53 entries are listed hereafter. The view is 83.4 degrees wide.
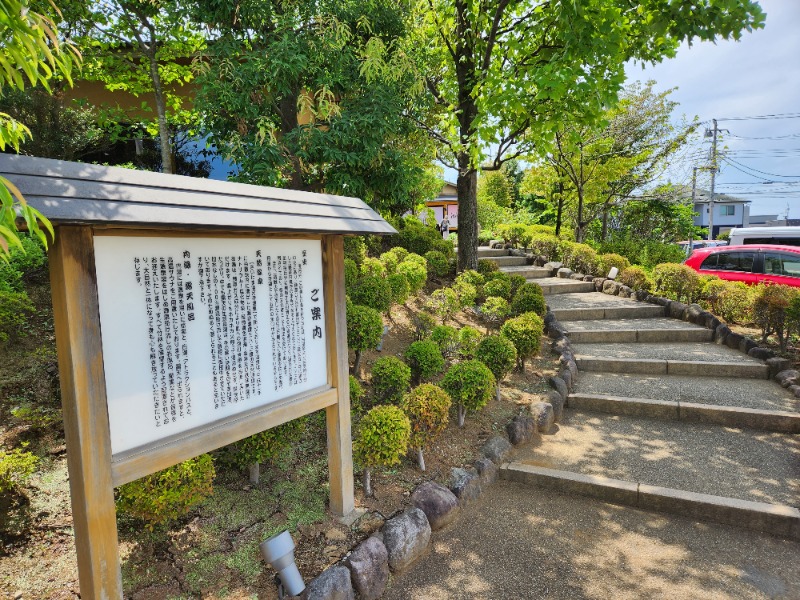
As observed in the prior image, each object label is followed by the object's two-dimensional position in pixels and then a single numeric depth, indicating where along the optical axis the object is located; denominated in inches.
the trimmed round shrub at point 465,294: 314.0
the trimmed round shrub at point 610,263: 475.2
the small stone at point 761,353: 277.1
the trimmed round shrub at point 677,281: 386.3
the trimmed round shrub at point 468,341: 248.5
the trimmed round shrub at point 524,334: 262.2
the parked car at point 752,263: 385.4
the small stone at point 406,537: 139.7
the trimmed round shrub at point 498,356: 233.1
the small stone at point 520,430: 209.9
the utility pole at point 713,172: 942.8
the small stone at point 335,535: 141.7
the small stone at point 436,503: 157.5
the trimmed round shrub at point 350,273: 271.0
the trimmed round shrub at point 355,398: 183.5
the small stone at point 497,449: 195.0
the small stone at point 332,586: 117.2
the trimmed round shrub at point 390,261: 331.3
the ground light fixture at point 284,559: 112.4
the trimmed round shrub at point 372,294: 253.5
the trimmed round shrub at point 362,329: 214.5
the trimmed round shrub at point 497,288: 343.9
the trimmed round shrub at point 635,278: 425.1
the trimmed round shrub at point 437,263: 406.9
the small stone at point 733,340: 302.3
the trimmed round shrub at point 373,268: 298.7
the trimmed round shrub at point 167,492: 122.7
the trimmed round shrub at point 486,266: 403.4
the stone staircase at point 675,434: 167.5
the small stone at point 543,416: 223.6
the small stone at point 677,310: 362.6
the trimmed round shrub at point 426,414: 177.9
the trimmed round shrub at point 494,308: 297.7
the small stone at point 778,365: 262.7
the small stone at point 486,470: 184.1
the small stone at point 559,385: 249.5
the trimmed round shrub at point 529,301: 319.3
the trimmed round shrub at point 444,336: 249.1
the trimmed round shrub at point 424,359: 223.1
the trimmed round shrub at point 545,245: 564.1
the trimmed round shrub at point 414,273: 309.0
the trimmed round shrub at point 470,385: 202.1
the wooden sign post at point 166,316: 87.3
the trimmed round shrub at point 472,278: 351.3
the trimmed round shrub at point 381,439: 160.9
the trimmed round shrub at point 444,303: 298.2
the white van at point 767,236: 581.8
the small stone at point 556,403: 237.6
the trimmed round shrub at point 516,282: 369.1
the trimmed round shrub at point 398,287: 280.1
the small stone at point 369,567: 127.0
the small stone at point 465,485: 170.6
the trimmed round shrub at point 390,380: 199.2
